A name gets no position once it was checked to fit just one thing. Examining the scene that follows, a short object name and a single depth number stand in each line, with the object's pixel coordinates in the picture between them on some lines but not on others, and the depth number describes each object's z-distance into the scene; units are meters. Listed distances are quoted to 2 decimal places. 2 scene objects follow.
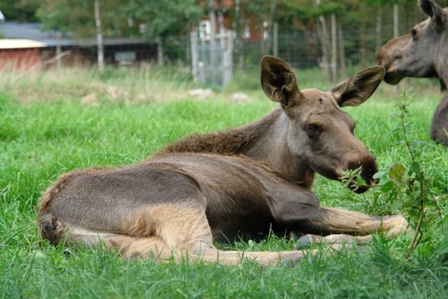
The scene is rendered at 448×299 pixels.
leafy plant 4.00
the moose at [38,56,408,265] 4.91
